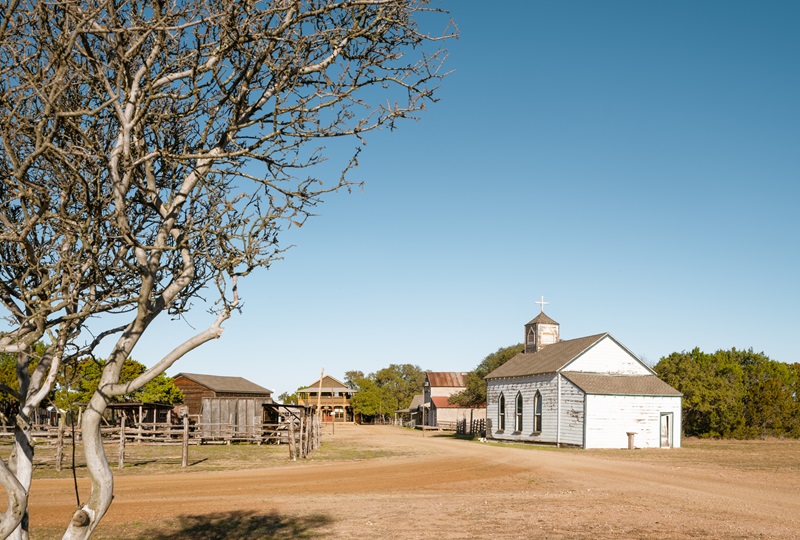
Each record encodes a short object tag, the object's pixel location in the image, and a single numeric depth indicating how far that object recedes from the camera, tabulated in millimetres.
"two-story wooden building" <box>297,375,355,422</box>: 120000
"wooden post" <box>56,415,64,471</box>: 28709
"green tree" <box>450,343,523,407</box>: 83312
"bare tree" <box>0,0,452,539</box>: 6211
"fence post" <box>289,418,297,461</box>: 33250
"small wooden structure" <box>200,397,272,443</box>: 46719
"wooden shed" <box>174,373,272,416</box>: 55344
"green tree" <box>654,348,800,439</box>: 54594
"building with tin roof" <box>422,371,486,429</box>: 89875
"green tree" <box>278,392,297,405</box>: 109500
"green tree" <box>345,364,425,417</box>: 115188
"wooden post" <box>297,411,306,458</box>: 34469
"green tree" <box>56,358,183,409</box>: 56859
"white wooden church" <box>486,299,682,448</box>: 42562
